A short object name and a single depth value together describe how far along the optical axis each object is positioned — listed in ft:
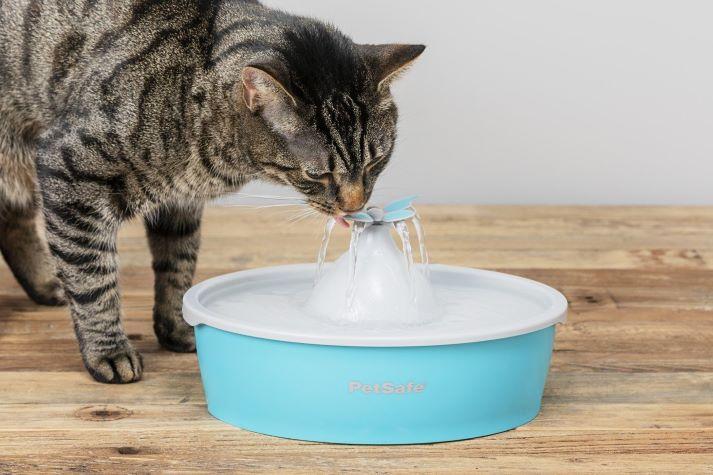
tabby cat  4.14
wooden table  3.95
